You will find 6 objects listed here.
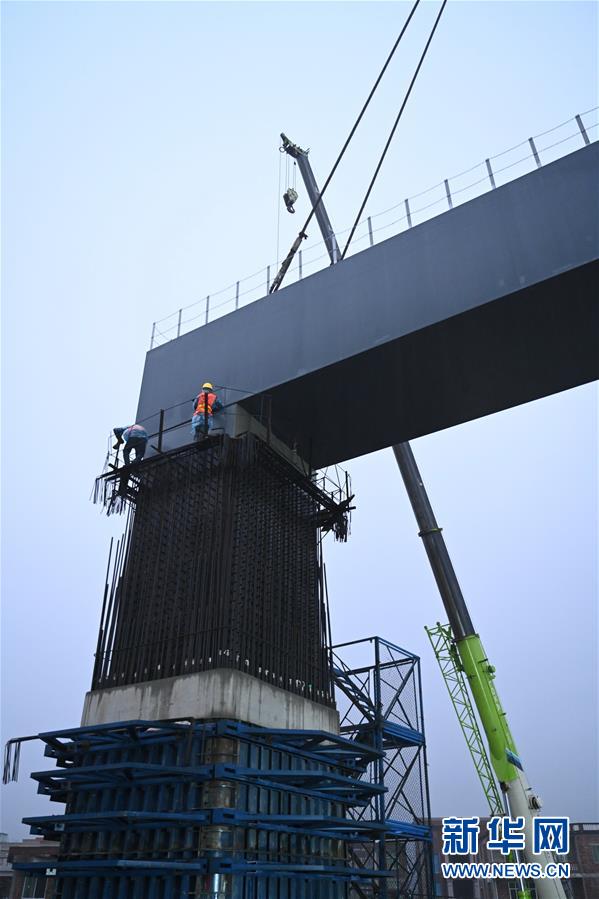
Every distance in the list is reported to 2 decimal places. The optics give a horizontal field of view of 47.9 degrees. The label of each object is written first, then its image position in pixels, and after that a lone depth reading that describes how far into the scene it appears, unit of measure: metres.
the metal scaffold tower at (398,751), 18.00
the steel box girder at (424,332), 14.98
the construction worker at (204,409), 17.02
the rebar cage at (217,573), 15.09
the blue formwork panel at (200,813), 11.99
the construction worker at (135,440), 18.00
